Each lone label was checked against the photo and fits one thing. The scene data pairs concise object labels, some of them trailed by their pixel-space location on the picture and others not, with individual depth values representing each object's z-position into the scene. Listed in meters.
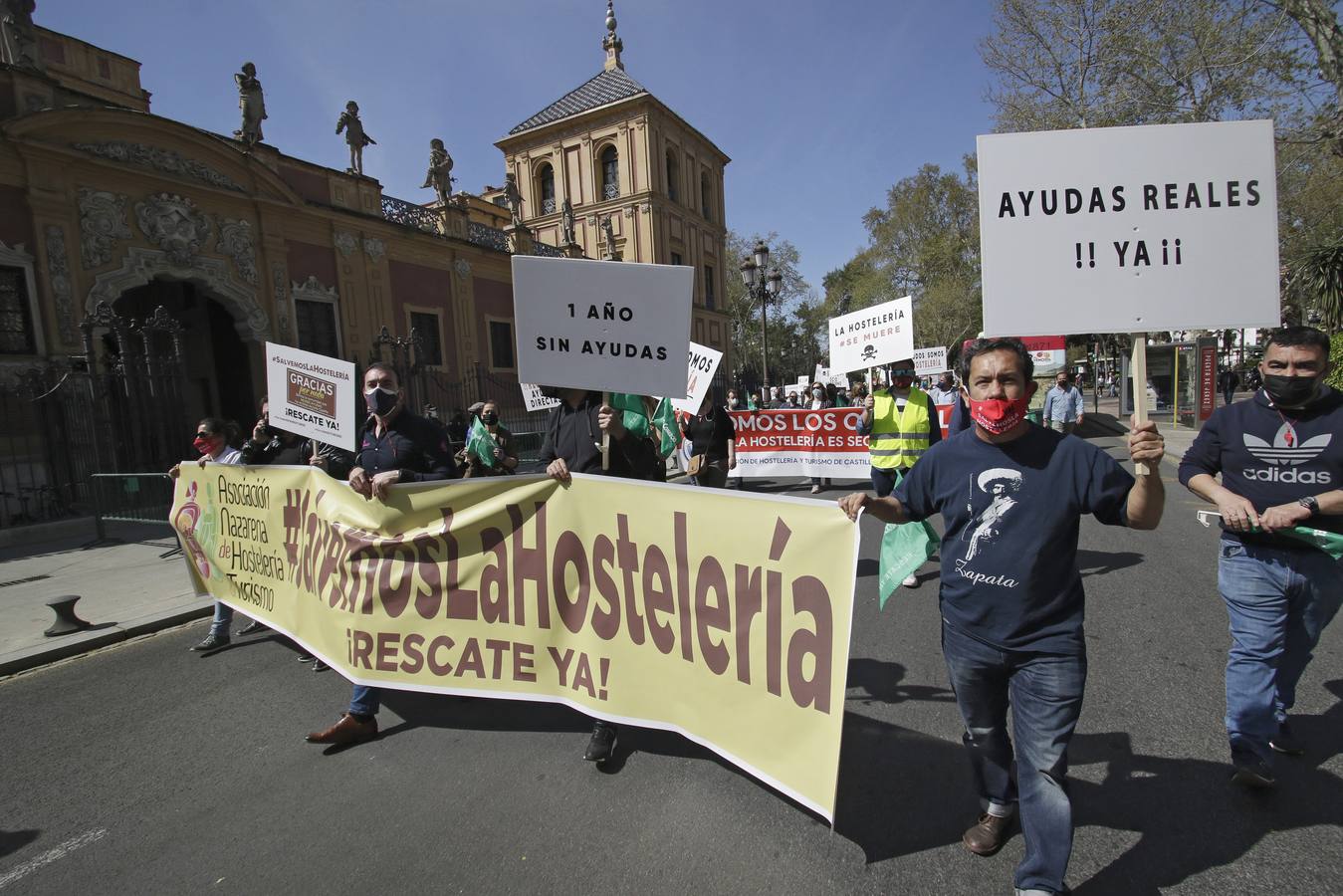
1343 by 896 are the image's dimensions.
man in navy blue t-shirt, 2.05
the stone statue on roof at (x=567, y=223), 28.11
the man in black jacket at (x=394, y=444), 3.83
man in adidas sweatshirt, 2.53
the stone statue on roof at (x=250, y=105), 15.34
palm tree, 14.97
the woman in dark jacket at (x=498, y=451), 7.36
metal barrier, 9.08
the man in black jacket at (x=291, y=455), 5.22
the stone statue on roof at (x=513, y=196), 26.46
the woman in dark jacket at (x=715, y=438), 7.71
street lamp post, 17.81
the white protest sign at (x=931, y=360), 18.23
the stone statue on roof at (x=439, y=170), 21.58
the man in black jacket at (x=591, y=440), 3.50
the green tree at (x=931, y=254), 43.97
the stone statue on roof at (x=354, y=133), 18.20
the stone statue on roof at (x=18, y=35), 11.65
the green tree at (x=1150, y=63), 14.36
